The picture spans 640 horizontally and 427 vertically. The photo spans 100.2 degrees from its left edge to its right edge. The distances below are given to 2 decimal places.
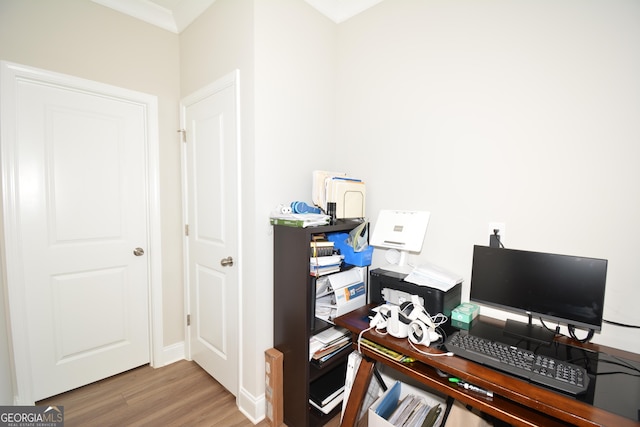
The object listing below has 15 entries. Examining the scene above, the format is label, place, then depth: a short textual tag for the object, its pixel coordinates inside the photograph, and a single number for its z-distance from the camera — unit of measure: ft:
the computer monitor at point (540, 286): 3.57
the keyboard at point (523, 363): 2.91
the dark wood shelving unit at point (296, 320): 4.87
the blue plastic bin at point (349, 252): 5.61
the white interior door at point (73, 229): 5.48
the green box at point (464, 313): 4.29
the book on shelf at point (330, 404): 5.18
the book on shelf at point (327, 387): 5.25
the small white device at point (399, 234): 5.26
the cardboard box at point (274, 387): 5.25
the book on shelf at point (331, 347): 5.12
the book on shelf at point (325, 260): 5.06
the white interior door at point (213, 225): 5.84
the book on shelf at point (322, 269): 5.03
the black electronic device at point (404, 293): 4.35
